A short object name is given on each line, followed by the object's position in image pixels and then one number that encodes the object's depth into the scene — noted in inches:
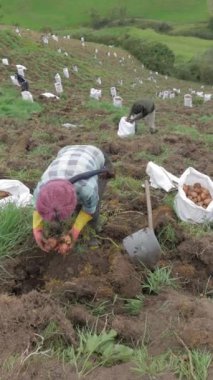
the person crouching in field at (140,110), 342.2
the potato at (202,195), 202.5
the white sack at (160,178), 219.1
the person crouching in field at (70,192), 129.4
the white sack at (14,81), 504.6
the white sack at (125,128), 335.6
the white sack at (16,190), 187.3
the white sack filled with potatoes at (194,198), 190.5
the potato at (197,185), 210.7
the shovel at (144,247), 150.9
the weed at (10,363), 101.6
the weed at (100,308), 134.5
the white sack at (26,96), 420.4
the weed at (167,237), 172.0
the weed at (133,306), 136.5
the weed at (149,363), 104.0
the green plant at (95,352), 108.3
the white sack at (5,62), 589.0
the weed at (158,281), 145.7
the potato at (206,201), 199.9
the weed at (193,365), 103.4
